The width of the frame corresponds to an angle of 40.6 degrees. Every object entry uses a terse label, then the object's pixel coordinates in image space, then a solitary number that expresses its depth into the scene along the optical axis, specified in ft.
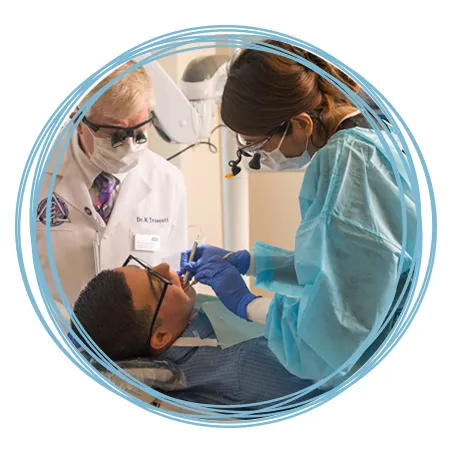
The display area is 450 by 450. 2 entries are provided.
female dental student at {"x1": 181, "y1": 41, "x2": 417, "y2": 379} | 4.85
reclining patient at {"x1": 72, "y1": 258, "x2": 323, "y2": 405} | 5.53
